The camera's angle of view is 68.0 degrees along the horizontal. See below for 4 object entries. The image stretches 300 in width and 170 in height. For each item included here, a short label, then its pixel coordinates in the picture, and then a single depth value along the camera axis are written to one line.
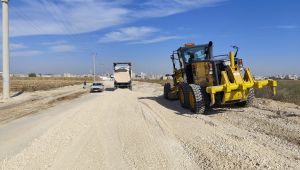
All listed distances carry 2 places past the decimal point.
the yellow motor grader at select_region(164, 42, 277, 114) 8.32
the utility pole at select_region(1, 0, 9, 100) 20.07
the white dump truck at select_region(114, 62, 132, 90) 29.41
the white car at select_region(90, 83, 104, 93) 27.89
